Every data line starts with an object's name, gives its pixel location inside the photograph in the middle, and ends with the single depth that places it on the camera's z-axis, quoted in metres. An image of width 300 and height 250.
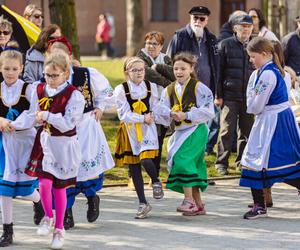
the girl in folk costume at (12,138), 9.62
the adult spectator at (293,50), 14.81
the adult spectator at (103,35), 40.78
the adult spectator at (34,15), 13.29
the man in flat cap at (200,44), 13.12
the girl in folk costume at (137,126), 10.96
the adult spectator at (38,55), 11.00
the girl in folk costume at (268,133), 10.71
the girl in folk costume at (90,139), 10.30
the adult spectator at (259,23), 14.55
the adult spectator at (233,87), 13.33
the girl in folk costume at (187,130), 10.84
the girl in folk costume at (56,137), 9.46
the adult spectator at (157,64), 12.50
